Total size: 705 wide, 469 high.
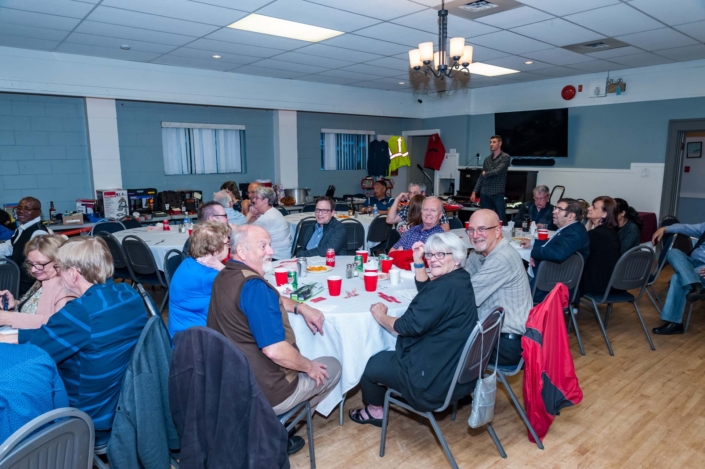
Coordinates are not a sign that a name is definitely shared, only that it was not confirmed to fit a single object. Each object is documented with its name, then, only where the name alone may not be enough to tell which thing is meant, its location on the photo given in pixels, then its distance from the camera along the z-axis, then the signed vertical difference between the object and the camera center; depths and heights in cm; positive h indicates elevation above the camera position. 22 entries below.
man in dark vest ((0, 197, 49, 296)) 356 -53
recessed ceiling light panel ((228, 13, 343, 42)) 488 +152
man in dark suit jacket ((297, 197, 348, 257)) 423 -61
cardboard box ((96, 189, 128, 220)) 670 -51
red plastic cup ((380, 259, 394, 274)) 329 -69
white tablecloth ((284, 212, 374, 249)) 589 -70
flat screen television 848 +64
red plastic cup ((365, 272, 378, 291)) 291 -71
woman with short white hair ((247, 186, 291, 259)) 456 -56
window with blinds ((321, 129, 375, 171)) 985 +38
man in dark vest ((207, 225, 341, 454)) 198 -68
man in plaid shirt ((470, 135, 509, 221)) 707 -23
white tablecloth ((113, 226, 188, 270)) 445 -75
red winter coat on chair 240 -108
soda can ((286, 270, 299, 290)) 296 -72
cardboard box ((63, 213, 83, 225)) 636 -71
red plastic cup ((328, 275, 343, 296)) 280 -71
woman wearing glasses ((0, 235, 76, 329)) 231 -63
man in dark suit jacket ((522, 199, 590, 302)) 375 -60
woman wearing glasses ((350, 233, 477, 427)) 217 -77
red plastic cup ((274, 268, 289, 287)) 300 -71
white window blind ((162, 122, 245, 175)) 785 +33
